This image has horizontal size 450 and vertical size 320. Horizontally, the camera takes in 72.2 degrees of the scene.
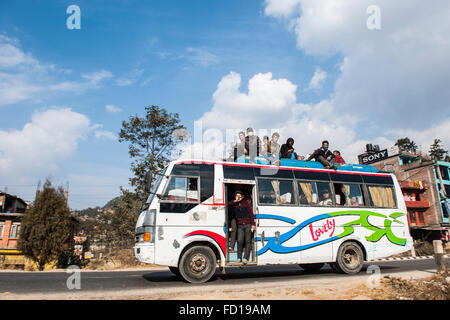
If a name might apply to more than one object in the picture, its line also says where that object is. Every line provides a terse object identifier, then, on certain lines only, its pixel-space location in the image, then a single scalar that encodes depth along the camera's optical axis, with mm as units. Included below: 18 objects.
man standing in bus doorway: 8602
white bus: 8016
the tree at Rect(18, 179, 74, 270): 16156
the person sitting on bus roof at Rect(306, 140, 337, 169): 10719
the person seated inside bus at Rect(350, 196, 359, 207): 10544
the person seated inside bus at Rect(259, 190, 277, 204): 9201
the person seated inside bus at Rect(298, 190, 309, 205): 9746
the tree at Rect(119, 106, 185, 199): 21625
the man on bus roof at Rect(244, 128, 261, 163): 10094
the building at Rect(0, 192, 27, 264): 22531
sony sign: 51659
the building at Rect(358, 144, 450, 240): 43344
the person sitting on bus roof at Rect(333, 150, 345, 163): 11906
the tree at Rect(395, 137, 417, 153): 64225
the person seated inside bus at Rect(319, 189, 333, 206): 10102
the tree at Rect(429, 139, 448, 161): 60125
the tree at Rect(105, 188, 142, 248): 21656
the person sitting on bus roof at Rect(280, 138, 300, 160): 11234
